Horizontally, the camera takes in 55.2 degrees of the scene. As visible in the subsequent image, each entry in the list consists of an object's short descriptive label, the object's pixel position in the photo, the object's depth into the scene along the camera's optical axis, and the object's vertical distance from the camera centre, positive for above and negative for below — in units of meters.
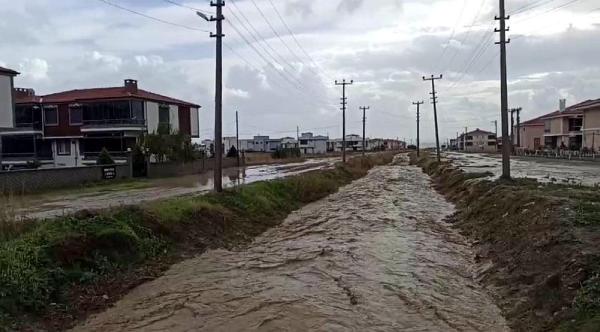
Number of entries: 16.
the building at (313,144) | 161.11 +0.81
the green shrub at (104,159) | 40.91 -0.60
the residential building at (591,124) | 71.31 +2.16
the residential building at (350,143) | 175.41 +0.86
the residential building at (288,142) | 152.62 +1.46
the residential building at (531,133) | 116.19 +1.98
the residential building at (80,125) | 55.84 +2.63
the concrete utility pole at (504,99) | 28.67 +2.19
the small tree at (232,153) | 69.31 -0.60
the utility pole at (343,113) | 67.51 +3.99
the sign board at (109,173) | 38.50 -1.51
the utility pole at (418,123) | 96.41 +3.63
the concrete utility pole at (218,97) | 23.02 +2.10
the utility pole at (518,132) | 104.11 +2.30
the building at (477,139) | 178.75 +1.32
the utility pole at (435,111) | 69.94 +4.08
